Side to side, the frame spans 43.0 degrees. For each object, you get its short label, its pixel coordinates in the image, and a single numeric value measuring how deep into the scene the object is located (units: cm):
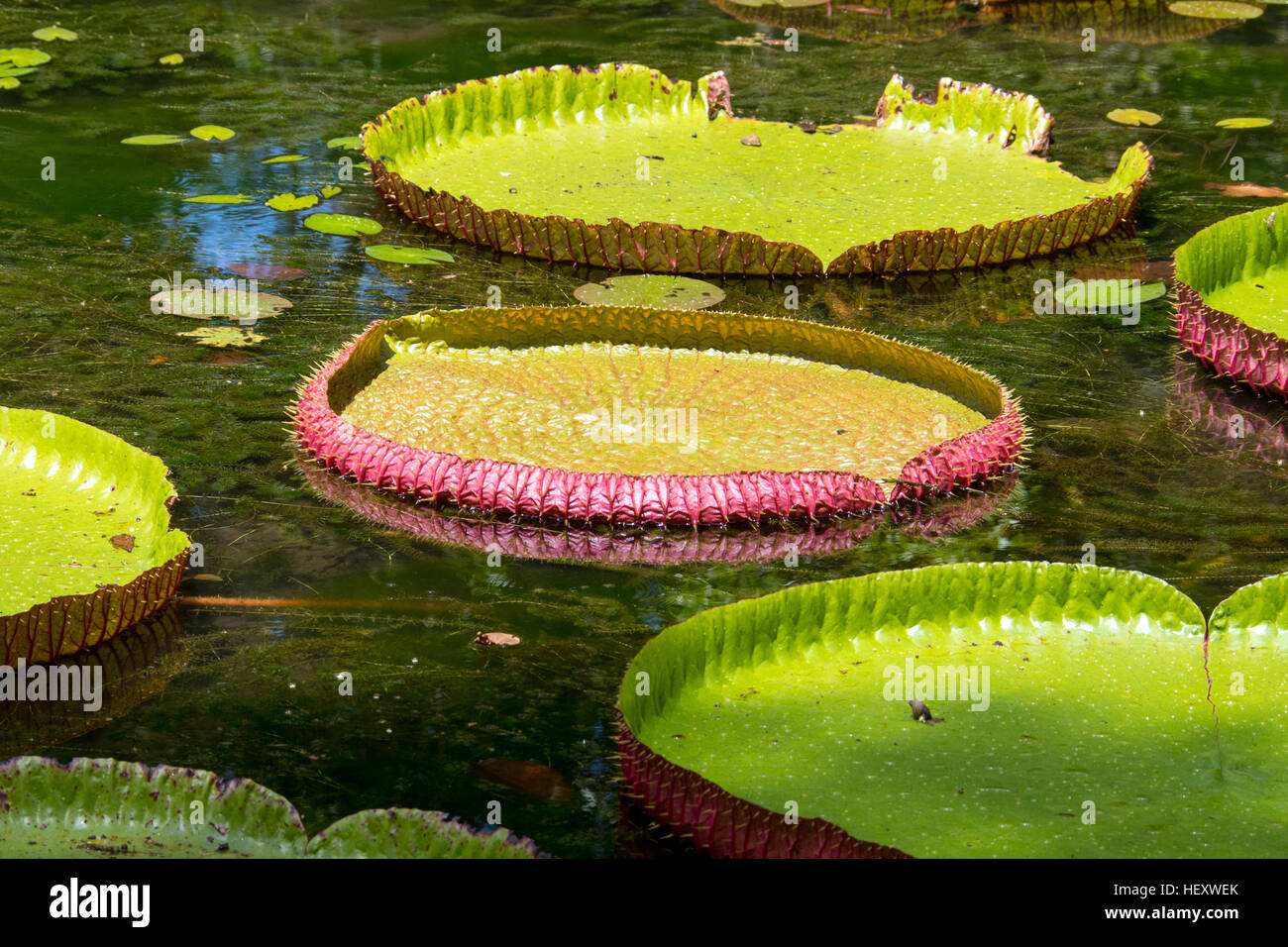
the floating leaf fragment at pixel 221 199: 664
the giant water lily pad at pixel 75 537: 336
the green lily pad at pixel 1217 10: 996
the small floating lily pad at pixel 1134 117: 779
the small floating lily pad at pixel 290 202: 659
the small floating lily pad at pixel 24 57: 855
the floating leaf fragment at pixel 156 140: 734
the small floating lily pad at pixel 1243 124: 773
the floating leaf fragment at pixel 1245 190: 679
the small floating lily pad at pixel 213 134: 745
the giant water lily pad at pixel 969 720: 267
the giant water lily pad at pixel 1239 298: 502
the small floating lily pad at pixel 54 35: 908
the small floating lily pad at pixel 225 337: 526
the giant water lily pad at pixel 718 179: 593
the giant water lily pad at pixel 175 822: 251
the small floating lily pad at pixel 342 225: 633
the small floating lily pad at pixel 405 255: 602
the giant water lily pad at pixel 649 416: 410
